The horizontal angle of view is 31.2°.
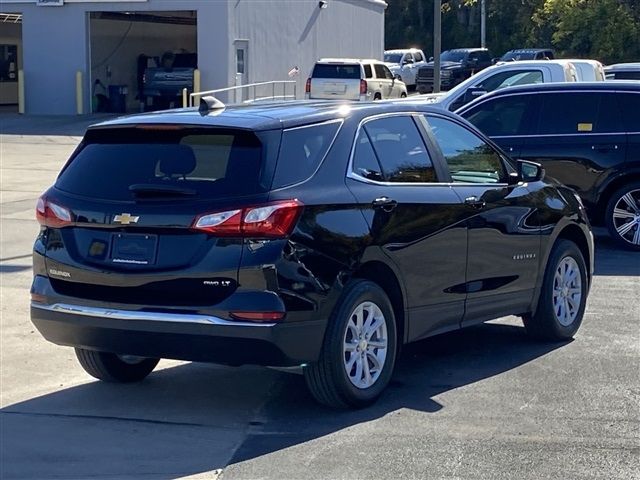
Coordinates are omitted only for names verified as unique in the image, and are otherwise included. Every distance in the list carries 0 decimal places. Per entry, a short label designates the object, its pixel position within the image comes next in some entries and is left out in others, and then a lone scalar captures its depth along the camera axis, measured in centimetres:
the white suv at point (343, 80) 3444
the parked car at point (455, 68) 4875
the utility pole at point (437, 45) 2820
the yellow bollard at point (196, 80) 3438
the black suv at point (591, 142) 1270
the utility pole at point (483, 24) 6059
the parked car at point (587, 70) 2006
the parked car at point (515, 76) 1911
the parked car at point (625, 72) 2252
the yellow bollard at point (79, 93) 3597
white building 3481
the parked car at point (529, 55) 4318
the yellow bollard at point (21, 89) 3621
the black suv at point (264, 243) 614
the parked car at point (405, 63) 5038
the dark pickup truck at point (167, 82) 3656
